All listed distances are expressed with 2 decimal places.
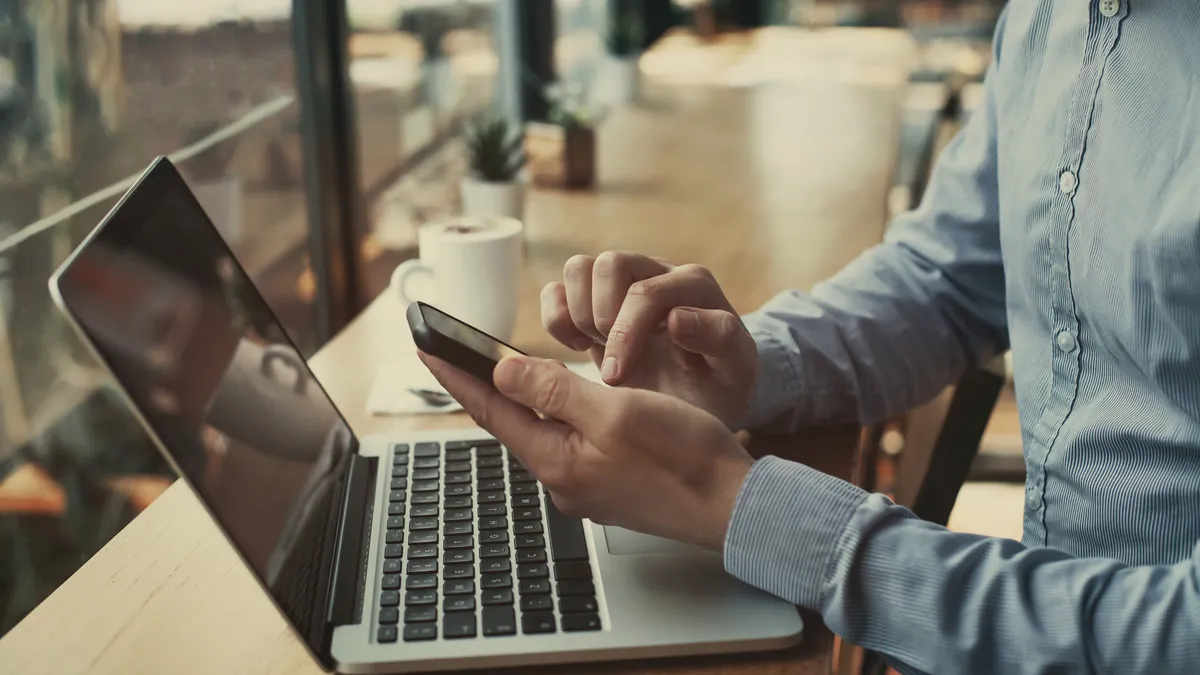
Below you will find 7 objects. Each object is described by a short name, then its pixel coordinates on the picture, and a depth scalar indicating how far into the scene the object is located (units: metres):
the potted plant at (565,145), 1.76
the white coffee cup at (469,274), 1.03
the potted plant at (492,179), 1.46
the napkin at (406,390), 0.94
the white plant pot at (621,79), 2.51
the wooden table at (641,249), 0.61
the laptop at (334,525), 0.54
